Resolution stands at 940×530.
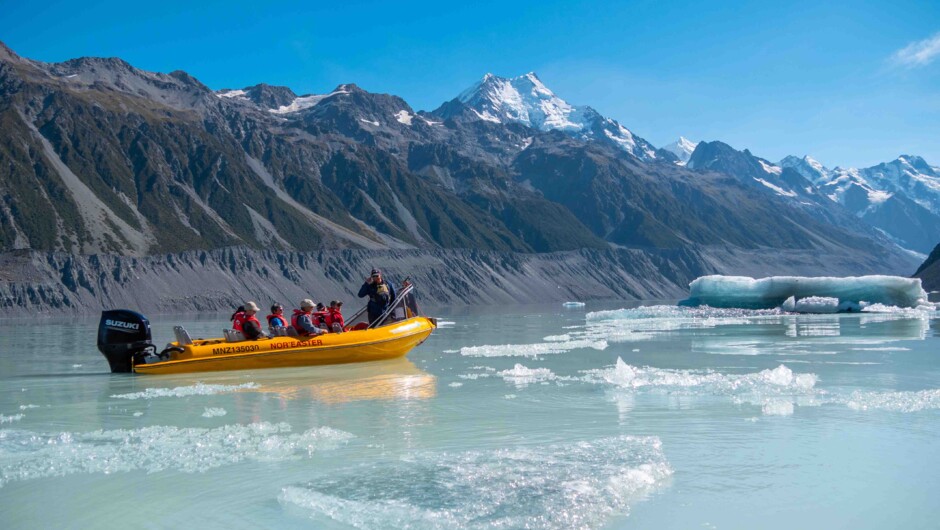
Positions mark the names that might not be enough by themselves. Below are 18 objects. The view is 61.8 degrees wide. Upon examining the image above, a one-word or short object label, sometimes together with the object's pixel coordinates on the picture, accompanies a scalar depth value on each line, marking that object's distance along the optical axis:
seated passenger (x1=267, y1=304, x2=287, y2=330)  19.27
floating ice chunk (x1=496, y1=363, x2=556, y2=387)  16.05
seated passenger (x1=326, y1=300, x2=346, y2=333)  20.58
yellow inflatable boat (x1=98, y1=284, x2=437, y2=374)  17.84
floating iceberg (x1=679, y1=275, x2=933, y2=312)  50.19
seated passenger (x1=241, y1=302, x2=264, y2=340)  18.64
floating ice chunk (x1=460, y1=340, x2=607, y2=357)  23.63
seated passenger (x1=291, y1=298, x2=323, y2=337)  19.11
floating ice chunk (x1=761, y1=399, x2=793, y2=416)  11.39
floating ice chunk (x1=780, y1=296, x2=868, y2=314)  50.38
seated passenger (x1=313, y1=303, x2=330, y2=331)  20.78
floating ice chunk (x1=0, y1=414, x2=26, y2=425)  11.92
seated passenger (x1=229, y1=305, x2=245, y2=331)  18.94
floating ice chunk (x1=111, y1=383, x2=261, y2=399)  14.66
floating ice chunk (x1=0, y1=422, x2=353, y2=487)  8.70
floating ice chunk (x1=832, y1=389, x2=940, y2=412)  11.77
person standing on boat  21.11
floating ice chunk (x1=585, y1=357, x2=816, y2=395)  13.77
